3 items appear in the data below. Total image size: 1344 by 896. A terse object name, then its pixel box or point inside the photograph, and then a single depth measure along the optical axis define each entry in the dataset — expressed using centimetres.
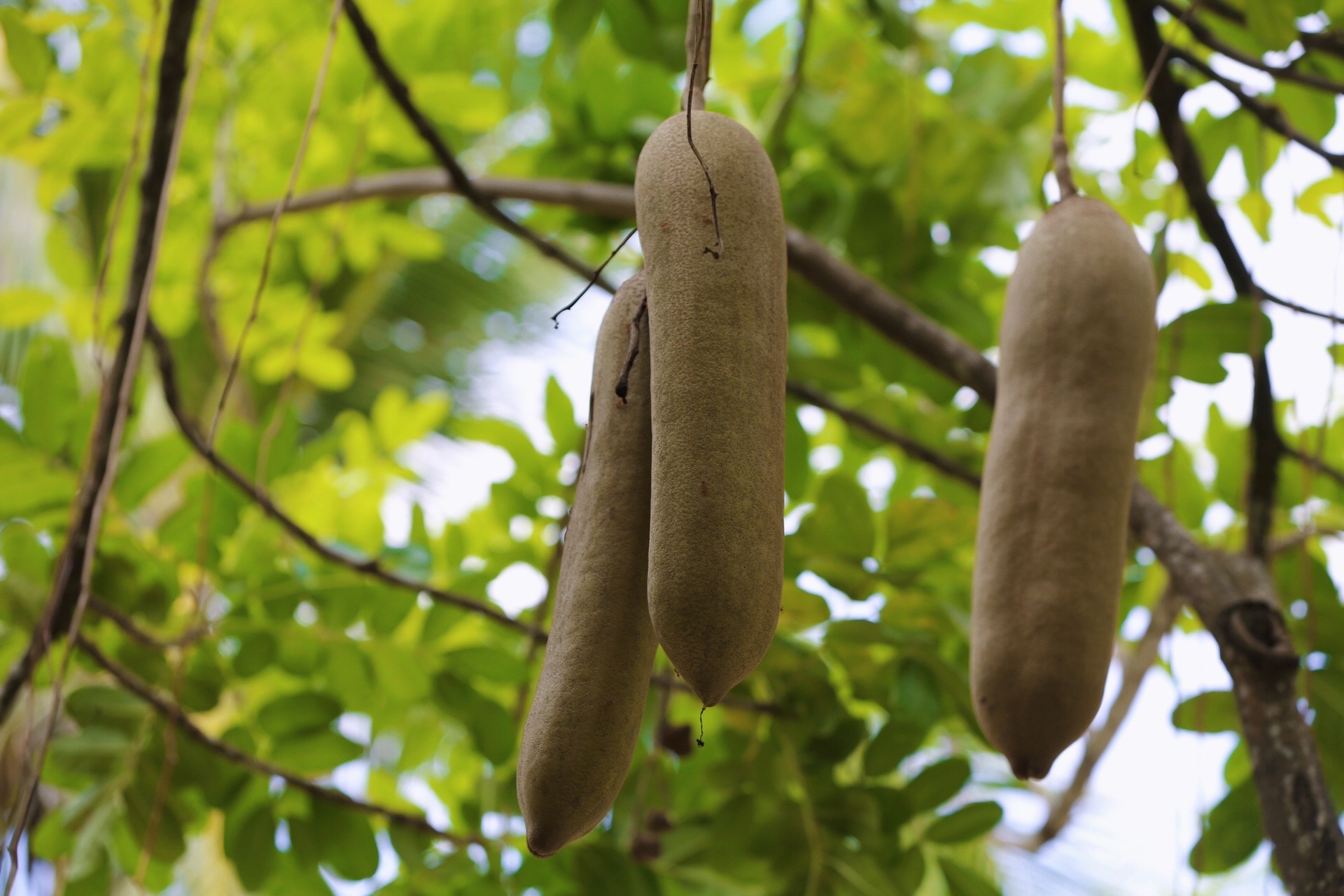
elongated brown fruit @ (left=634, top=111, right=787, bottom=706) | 213
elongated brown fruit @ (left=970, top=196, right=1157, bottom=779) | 227
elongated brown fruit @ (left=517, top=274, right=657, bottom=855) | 220
